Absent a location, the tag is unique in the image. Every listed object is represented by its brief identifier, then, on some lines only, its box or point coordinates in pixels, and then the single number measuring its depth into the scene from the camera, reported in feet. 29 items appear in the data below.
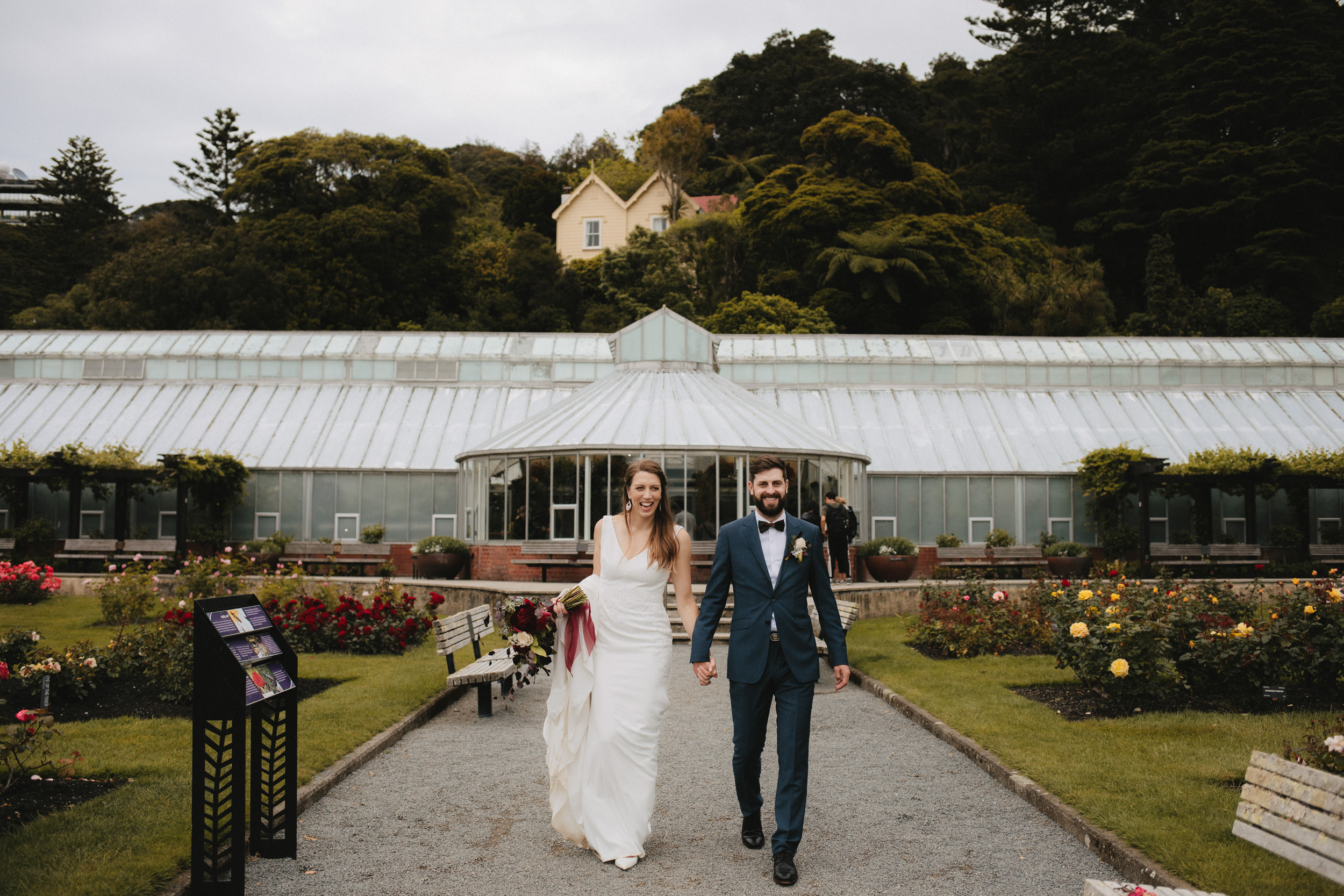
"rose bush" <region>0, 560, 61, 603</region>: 49.01
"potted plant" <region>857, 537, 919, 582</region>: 63.87
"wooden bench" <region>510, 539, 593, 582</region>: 59.21
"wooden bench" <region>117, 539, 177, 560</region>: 66.18
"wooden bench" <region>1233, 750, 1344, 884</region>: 11.94
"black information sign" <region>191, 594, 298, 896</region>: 14.25
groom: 15.72
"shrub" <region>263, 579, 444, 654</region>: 37.24
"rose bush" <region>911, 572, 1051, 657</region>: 37.09
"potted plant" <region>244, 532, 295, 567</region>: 65.72
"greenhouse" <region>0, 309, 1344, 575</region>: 63.16
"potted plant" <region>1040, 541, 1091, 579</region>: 65.62
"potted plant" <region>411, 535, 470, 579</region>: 61.72
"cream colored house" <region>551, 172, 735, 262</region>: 150.51
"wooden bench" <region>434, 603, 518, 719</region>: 27.76
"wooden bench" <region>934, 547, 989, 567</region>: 69.10
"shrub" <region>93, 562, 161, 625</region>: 43.14
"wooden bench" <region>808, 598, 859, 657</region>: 37.19
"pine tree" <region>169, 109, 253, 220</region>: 153.99
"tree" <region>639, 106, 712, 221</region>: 146.00
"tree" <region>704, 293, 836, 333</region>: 109.81
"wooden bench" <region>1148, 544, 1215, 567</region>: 67.00
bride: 16.53
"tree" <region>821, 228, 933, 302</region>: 114.01
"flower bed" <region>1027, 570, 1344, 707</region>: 25.99
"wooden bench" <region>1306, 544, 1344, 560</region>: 69.21
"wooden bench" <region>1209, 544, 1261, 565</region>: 66.64
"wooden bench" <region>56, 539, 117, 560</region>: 66.13
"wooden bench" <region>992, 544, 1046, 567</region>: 67.97
